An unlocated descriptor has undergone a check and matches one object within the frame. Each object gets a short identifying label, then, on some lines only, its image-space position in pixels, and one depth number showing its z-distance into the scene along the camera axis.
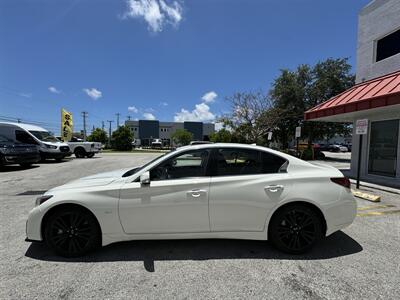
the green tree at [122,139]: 45.41
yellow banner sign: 25.72
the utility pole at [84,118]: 67.80
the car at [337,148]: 37.72
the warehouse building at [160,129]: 81.94
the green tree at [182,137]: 59.75
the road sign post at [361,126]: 7.16
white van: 13.23
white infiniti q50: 3.08
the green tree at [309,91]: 22.31
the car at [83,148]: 21.03
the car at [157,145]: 59.12
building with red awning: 8.84
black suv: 11.36
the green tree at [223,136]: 25.57
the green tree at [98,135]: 56.51
